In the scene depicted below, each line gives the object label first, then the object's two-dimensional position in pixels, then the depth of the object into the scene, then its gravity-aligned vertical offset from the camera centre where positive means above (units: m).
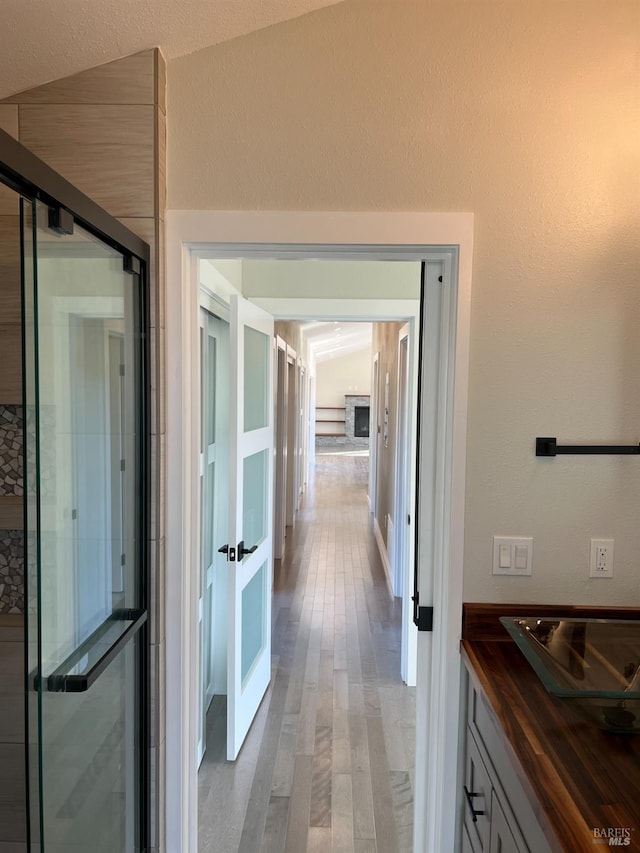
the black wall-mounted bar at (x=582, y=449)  1.68 -0.13
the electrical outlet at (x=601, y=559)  1.70 -0.46
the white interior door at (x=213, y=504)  2.78 -0.52
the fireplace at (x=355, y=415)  19.66 -0.47
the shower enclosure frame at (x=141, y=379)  1.19 +0.06
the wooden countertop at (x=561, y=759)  0.99 -0.70
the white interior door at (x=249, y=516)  2.50 -0.57
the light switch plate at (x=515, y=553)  1.71 -0.44
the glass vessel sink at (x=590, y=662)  1.22 -0.64
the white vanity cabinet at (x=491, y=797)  1.17 -0.91
